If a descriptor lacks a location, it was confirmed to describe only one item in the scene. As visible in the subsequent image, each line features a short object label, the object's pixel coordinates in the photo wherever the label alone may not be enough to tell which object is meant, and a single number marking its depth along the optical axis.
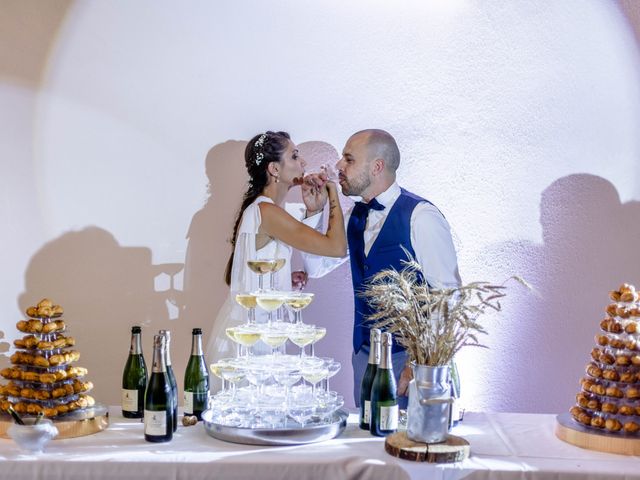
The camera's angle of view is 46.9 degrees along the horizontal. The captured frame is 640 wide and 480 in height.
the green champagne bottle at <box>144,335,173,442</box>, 2.25
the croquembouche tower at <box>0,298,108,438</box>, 2.36
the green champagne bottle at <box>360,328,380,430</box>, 2.43
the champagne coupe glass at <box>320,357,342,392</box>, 2.41
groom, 3.11
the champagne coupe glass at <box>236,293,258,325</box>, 2.52
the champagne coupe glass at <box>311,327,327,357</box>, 2.46
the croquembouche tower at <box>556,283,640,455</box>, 2.30
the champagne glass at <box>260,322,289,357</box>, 2.38
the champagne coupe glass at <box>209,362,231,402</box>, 2.44
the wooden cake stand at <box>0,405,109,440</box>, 2.32
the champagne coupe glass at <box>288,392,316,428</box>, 2.37
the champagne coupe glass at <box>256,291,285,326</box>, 2.51
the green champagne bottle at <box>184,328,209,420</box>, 2.58
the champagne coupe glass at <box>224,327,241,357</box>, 2.43
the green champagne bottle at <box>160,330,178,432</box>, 2.35
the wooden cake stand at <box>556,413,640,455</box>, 2.23
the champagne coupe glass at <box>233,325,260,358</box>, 2.38
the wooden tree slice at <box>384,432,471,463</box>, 2.11
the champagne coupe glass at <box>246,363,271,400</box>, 2.31
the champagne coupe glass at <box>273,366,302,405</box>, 2.31
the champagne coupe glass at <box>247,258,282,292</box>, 2.73
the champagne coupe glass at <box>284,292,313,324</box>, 2.55
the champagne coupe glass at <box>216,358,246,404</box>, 2.43
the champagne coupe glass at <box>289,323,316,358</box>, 2.42
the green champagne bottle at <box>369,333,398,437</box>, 2.35
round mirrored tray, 2.25
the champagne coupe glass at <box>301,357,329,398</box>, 2.36
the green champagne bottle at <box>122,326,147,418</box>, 2.60
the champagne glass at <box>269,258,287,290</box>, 2.77
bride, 3.37
